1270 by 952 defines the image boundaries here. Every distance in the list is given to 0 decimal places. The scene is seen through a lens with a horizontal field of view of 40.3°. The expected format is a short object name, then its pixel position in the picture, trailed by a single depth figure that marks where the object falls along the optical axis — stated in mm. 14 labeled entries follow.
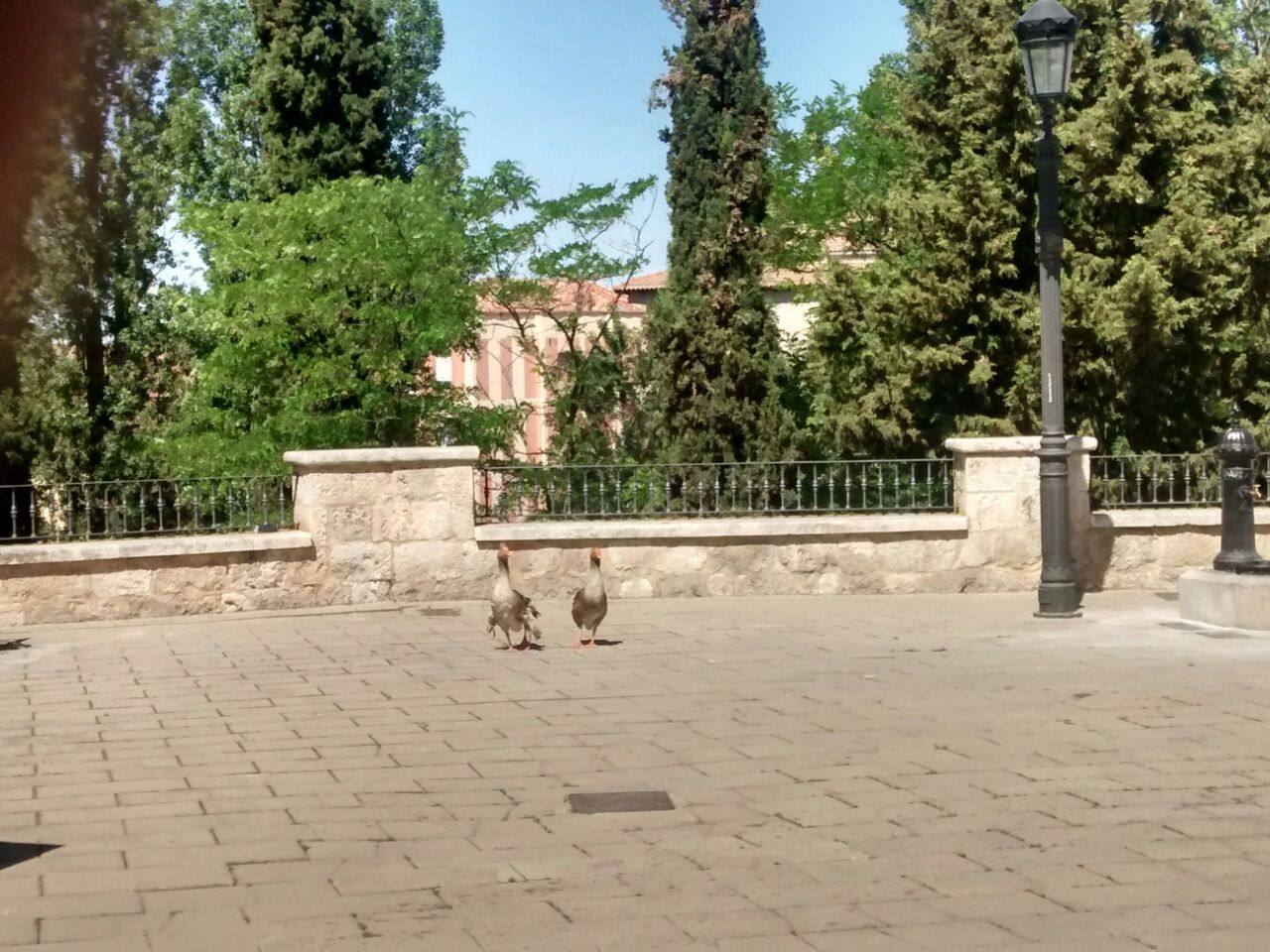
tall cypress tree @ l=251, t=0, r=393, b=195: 35250
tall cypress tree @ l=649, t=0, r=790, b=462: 30328
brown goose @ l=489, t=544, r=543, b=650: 12031
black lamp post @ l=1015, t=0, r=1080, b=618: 13969
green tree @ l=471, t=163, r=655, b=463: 32125
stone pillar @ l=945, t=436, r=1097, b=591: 15805
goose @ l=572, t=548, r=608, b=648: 12188
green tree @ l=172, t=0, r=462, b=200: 43425
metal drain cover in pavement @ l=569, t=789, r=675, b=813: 7160
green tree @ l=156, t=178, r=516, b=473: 22094
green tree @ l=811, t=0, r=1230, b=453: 24328
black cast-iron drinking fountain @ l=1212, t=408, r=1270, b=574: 13088
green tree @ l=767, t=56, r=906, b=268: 31344
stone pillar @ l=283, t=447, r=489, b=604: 14969
